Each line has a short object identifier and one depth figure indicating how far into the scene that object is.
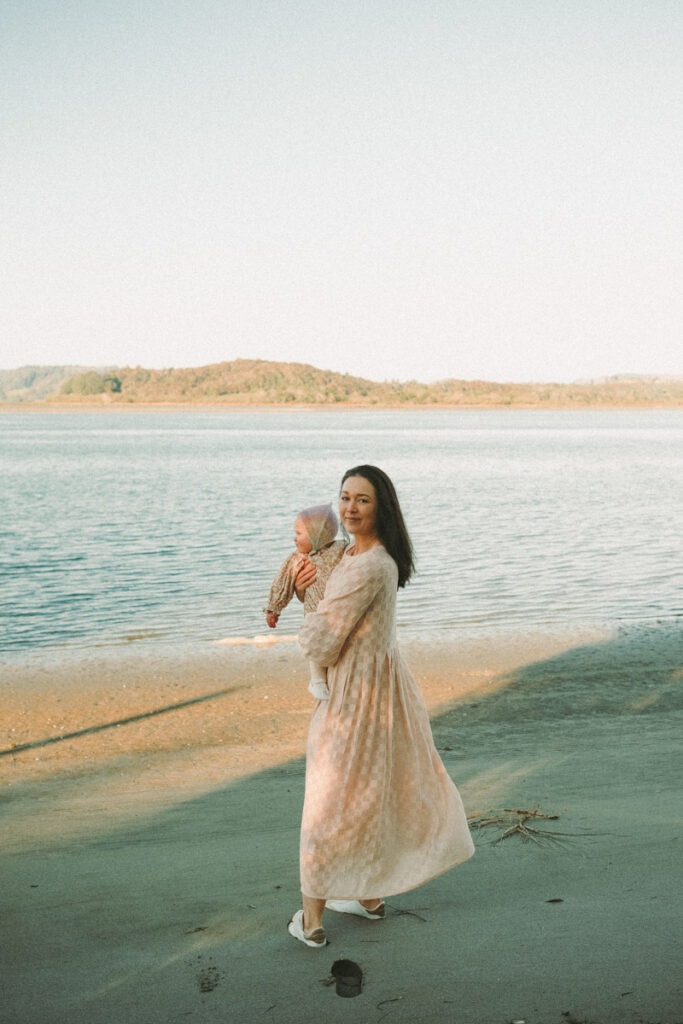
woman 3.57
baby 3.82
